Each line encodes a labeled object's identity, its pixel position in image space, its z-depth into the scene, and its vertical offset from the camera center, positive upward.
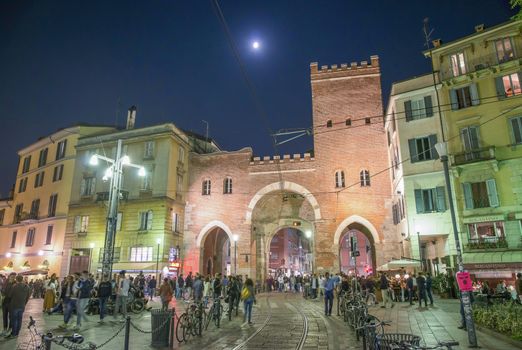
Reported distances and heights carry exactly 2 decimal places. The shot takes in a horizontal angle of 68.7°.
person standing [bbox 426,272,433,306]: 16.74 -0.59
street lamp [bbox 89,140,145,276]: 14.57 +2.48
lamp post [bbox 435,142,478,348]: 8.62 -0.60
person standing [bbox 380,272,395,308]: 17.50 -0.59
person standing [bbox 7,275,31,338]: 10.04 -0.67
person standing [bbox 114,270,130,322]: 14.27 -0.62
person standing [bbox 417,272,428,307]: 16.33 -0.56
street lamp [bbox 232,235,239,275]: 30.41 +2.10
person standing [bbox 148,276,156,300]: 24.71 -0.58
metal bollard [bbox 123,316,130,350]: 7.27 -1.07
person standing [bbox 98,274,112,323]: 13.29 -0.58
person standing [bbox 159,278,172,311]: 13.02 -0.56
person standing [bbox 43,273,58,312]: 15.89 -0.86
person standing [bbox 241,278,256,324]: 12.62 -0.65
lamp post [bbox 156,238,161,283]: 25.95 +0.97
